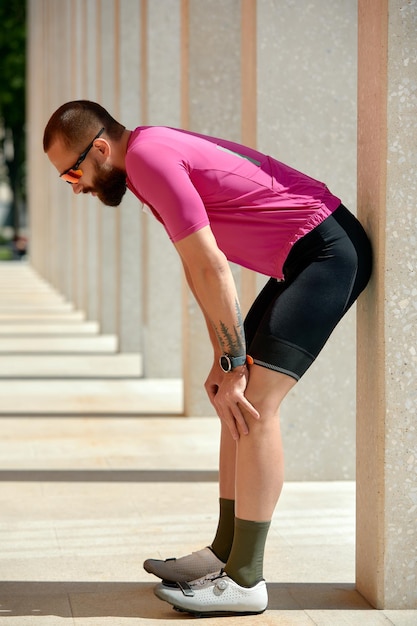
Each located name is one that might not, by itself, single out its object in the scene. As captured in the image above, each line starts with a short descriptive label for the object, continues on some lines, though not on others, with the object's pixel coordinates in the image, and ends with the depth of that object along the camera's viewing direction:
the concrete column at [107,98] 16.14
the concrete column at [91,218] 19.78
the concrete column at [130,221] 13.77
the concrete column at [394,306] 4.47
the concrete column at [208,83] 9.48
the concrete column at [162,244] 11.63
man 4.29
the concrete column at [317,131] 7.01
